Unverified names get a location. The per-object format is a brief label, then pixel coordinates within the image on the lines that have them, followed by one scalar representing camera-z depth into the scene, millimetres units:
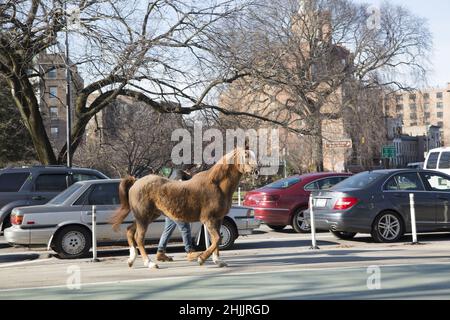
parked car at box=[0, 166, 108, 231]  14883
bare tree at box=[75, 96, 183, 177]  37188
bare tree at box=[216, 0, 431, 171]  36625
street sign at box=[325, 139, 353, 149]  27019
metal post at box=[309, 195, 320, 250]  12445
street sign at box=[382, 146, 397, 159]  44562
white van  25688
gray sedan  13180
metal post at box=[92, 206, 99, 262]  10966
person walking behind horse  10494
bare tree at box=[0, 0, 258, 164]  18156
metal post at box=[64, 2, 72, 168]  22122
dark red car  16625
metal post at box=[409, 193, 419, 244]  12719
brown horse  9477
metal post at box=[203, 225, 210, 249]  11873
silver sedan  11859
